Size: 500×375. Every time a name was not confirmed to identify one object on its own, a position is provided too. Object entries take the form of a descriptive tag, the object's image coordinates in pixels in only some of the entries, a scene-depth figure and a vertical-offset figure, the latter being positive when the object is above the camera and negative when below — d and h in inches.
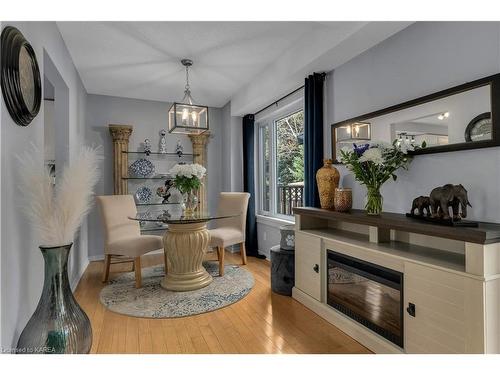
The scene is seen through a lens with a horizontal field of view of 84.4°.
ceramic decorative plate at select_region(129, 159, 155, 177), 177.6 +13.9
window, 153.6 +15.2
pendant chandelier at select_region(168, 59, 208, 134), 115.4 +30.2
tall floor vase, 54.9 -26.9
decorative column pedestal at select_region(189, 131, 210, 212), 189.5 +23.9
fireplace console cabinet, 53.2 -24.0
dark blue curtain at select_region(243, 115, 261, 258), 177.2 +6.4
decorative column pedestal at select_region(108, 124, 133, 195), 168.7 +22.1
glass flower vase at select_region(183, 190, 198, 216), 128.6 -6.7
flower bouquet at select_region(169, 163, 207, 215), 123.3 +4.5
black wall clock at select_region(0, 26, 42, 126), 53.2 +24.5
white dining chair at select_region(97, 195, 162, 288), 119.4 -21.9
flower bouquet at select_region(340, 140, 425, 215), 80.7 +6.8
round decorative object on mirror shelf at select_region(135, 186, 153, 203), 178.4 -3.1
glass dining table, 117.1 -27.3
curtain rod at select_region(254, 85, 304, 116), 136.6 +48.8
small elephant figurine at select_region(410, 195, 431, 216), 71.4 -5.0
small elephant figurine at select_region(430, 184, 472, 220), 63.3 -3.5
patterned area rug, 98.1 -42.9
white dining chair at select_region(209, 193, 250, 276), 137.2 -21.3
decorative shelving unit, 169.6 +18.3
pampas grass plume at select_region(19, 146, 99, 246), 56.6 -1.5
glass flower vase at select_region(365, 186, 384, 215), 83.7 -4.5
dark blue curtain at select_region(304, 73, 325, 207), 117.9 +25.2
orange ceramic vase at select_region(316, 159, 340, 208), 104.4 +1.8
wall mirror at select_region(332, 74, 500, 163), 64.5 +18.3
